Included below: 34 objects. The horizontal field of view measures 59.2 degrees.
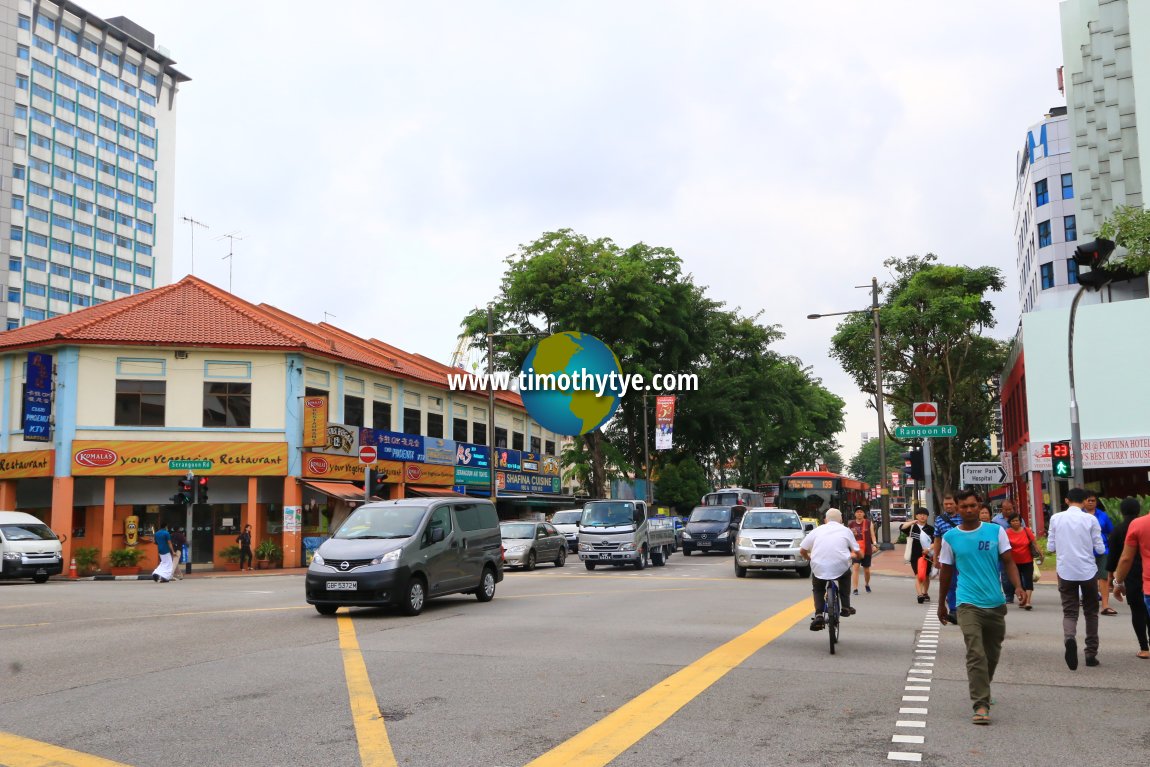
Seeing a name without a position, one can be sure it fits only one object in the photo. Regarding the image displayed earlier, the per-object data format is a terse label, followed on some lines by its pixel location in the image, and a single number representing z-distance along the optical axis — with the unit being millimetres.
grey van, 14867
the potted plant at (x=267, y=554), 34688
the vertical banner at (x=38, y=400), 32562
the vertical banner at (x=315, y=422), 35781
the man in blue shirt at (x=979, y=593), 7512
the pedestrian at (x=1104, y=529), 12062
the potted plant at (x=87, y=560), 32062
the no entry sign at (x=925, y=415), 27297
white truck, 29109
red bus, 48594
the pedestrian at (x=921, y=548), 18047
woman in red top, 16203
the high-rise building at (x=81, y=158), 85062
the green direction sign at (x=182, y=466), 34250
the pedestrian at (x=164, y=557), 27766
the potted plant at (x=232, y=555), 33688
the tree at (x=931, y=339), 44469
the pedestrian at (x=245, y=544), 33062
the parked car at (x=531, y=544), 30172
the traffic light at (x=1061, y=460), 20719
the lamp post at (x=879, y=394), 34250
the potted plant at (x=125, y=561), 32219
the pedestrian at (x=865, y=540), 20562
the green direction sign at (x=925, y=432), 25828
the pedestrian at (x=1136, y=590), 10563
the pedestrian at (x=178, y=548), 29172
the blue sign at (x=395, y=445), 39812
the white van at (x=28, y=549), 27812
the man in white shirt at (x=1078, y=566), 10359
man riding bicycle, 11703
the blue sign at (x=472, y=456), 47281
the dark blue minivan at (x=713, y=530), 37188
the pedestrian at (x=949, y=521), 14191
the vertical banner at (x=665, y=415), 47281
